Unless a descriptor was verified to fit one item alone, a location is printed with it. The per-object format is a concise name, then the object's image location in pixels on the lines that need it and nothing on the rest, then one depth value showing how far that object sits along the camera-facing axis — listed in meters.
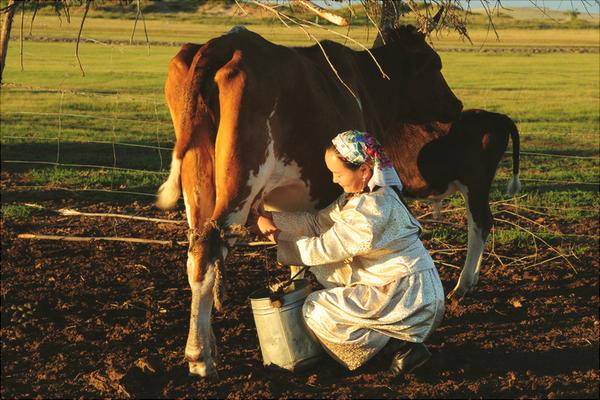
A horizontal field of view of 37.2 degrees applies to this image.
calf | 7.02
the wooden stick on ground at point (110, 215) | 7.94
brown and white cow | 4.55
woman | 4.69
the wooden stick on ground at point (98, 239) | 7.67
